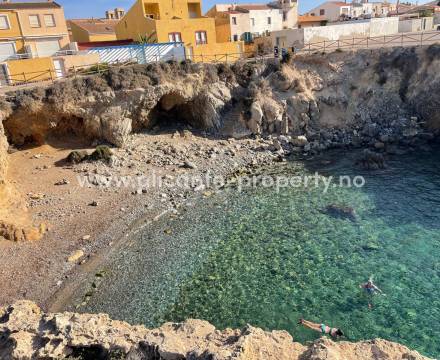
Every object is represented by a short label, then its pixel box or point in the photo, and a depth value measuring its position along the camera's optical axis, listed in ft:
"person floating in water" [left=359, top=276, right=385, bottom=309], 52.47
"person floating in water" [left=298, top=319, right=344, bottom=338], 45.55
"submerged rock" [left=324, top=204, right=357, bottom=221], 73.77
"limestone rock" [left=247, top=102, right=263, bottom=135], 117.70
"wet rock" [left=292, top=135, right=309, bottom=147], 113.09
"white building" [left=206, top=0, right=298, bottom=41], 173.68
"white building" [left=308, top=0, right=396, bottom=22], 227.40
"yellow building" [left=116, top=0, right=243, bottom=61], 136.15
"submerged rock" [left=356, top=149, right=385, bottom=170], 96.32
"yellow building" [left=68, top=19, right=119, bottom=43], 159.68
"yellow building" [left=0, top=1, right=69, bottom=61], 123.24
